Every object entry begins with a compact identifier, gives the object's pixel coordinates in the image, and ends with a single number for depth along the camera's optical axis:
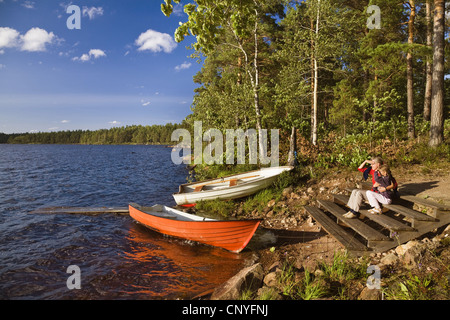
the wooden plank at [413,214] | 5.05
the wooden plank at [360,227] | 5.27
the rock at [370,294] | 4.06
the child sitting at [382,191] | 6.20
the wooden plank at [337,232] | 5.42
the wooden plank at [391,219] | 5.07
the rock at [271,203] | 10.61
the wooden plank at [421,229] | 5.05
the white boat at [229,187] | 11.46
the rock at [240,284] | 5.01
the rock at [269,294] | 4.46
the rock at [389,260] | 4.88
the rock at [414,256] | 4.58
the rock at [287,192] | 10.83
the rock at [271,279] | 5.36
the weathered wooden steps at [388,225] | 5.08
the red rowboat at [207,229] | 7.69
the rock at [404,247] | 4.98
